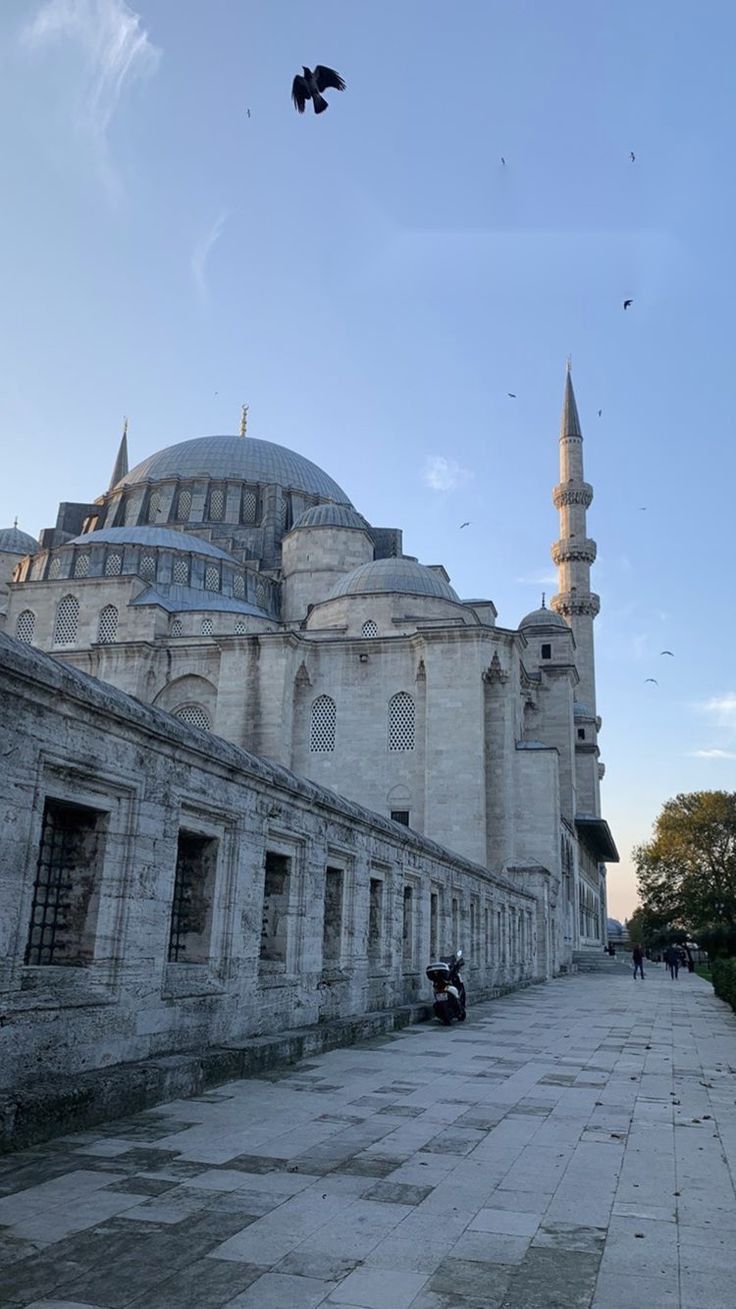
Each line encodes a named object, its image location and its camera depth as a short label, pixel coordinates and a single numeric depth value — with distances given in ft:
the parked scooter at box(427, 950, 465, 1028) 35.27
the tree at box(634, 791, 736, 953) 138.21
